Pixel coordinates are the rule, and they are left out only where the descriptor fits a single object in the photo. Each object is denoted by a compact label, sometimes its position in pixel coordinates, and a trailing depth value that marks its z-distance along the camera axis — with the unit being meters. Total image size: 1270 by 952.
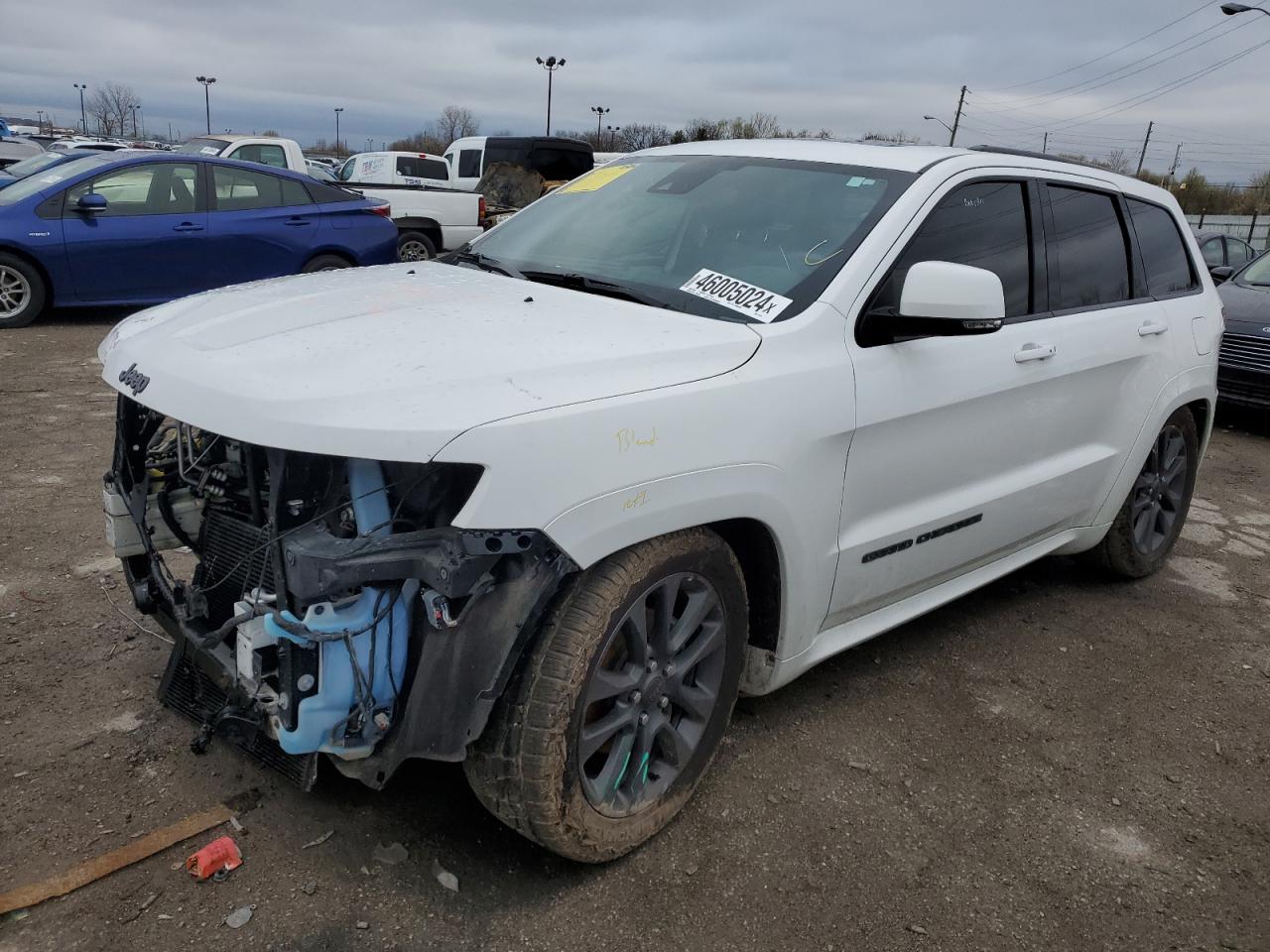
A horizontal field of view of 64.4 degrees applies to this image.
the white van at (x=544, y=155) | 16.61
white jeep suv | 2.13
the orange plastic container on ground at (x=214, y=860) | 2.40
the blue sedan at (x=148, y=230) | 8.82
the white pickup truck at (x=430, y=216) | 12.71
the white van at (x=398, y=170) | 17.80
